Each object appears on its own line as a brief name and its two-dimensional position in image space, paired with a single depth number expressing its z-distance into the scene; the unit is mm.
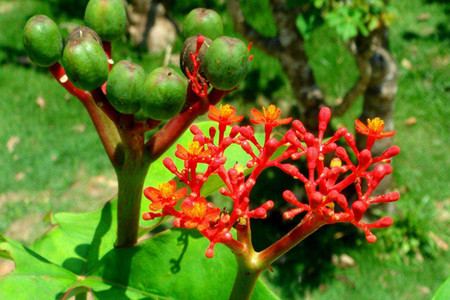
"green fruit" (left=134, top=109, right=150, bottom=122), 257
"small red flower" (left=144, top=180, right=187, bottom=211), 255
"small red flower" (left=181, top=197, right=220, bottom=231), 243
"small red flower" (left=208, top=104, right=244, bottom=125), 268
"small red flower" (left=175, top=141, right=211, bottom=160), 258
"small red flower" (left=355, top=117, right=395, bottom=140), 275
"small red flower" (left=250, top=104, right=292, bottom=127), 273
